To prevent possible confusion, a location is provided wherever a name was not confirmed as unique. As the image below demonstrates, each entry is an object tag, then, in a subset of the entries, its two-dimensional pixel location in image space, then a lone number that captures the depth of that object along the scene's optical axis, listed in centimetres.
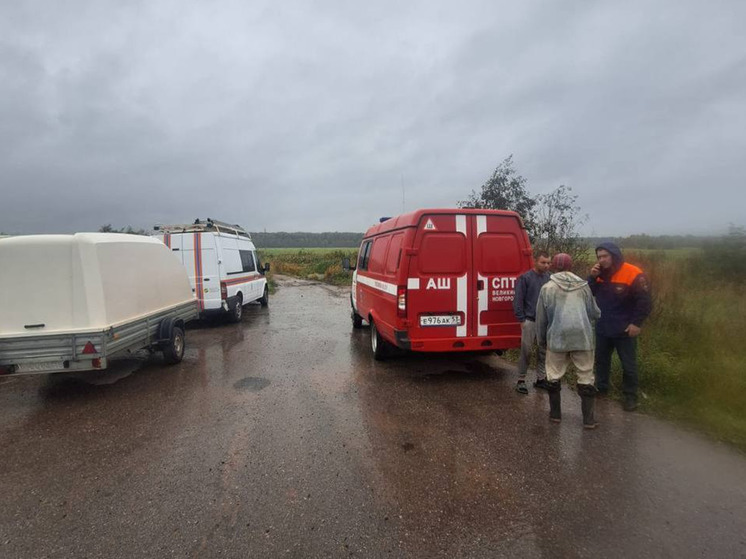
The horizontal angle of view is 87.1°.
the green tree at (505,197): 1094
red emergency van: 522
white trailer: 471
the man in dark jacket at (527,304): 505
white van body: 948
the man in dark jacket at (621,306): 438
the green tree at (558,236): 946
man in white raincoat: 402
